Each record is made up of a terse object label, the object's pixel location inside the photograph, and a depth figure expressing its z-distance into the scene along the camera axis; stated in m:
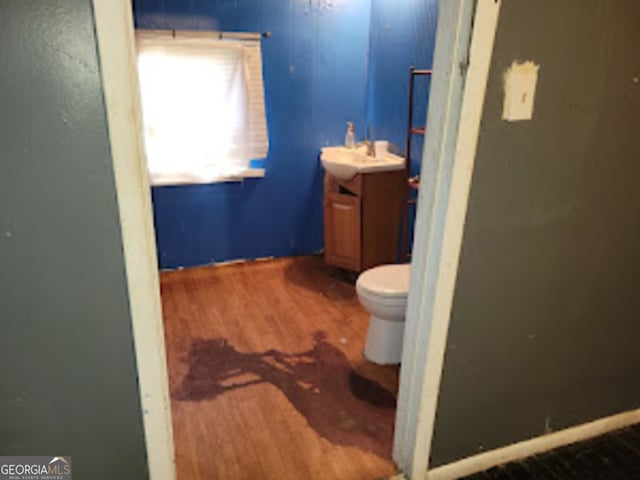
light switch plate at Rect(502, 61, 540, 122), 1.22
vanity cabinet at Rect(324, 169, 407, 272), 2.91
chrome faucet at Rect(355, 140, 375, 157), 3.11
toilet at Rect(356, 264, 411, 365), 2.13
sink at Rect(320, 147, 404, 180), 2.82
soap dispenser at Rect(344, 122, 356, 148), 3.31
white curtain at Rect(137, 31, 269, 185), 2.80
